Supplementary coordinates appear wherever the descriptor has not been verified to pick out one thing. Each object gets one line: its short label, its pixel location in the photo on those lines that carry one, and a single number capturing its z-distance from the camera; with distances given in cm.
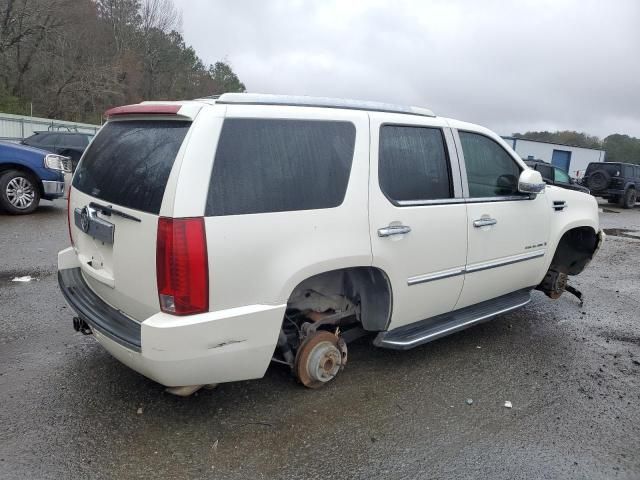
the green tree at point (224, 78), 6444
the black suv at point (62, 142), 1543
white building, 3912
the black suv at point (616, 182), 2005
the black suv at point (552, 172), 1391
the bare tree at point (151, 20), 4891
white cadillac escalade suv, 255
